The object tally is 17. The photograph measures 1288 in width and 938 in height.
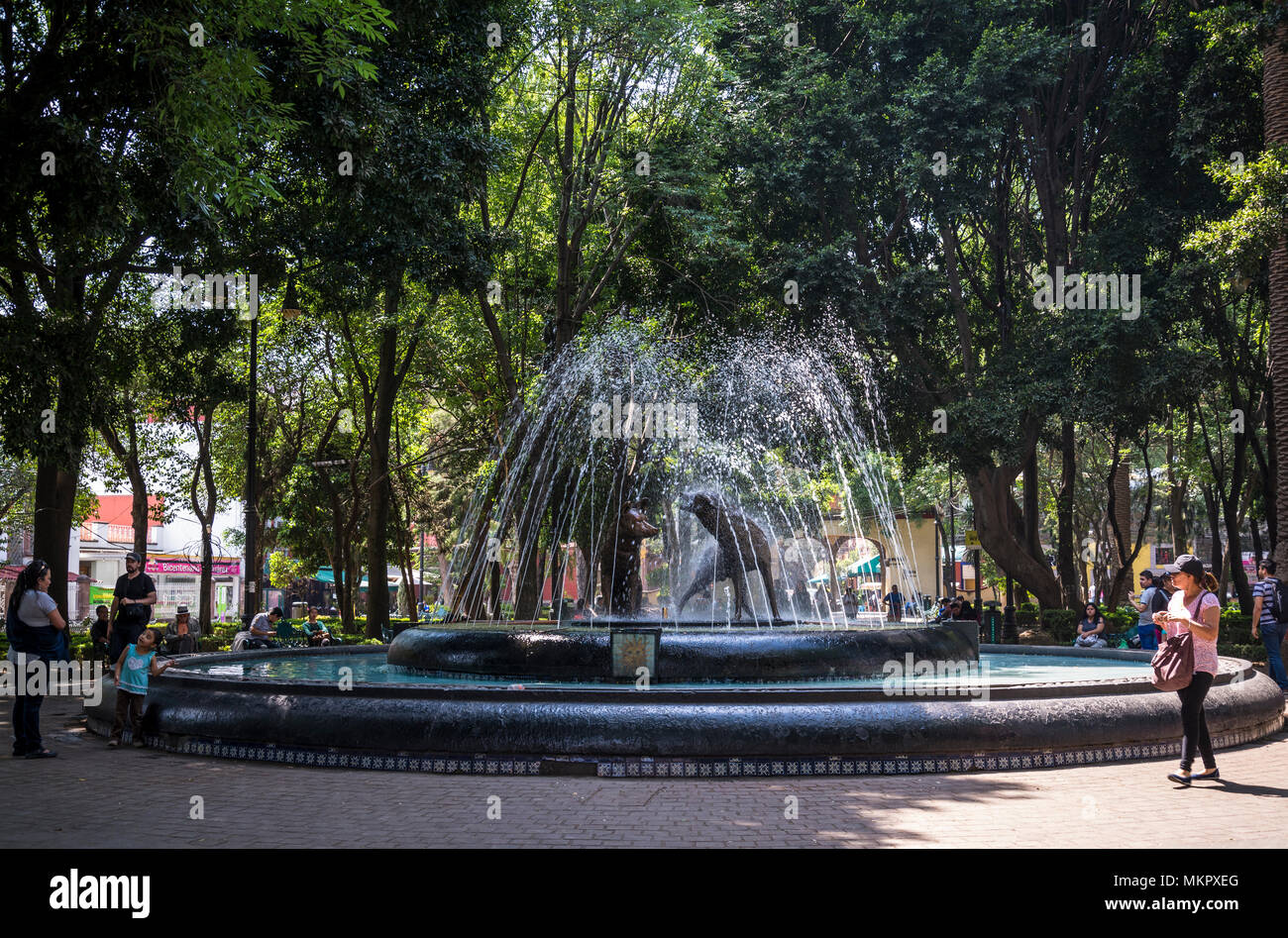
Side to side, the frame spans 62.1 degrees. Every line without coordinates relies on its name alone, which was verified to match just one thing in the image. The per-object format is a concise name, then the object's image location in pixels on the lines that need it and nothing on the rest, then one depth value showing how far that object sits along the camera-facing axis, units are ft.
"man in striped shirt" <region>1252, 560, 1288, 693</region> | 46.11
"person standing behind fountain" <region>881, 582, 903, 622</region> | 101.24
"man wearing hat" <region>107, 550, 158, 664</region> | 36.14
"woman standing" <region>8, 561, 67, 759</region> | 30.89
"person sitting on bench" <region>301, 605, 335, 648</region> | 70.03
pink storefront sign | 174.40
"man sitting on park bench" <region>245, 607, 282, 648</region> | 57.26
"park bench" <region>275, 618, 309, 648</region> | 69.77
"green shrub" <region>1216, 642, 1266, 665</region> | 64.90
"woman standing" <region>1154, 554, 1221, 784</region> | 25.53
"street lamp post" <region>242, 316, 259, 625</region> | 66.85
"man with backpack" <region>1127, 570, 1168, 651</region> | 46.78
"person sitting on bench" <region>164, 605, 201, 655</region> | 55.01
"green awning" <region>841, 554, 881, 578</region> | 157.01
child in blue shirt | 32.30
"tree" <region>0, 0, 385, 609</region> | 33.04
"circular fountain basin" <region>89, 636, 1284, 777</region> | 27.22
